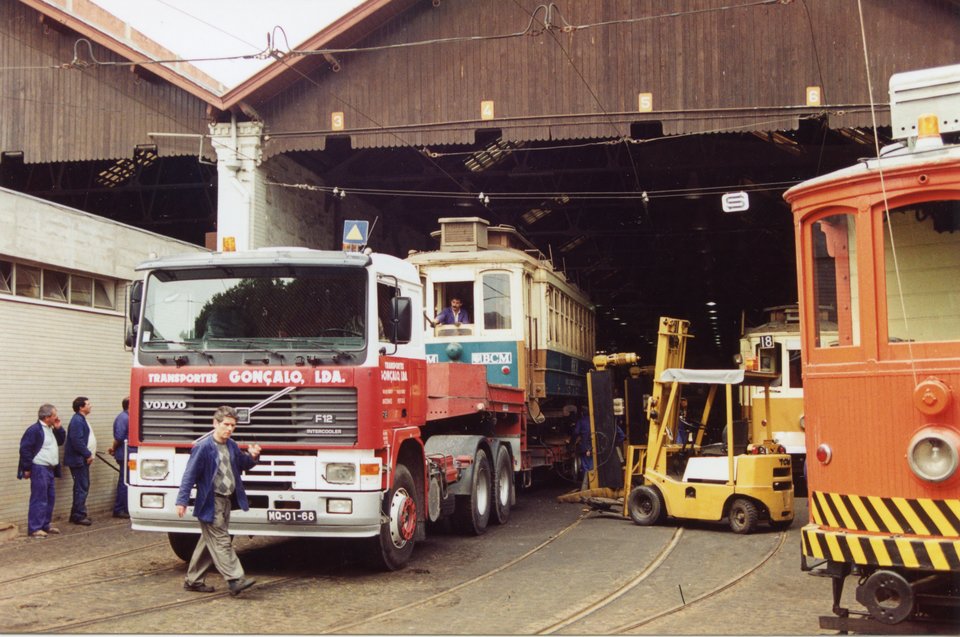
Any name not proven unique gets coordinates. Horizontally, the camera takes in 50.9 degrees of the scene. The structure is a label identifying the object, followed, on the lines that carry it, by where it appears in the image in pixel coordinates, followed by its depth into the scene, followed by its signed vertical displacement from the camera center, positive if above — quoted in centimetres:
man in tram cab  1641 +136
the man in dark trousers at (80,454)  1380 -69
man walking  854 -78
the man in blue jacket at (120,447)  1445 -65
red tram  615 +15
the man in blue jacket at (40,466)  1292 -79
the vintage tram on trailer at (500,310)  1647 +148
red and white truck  919 +15
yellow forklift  1284 -96
